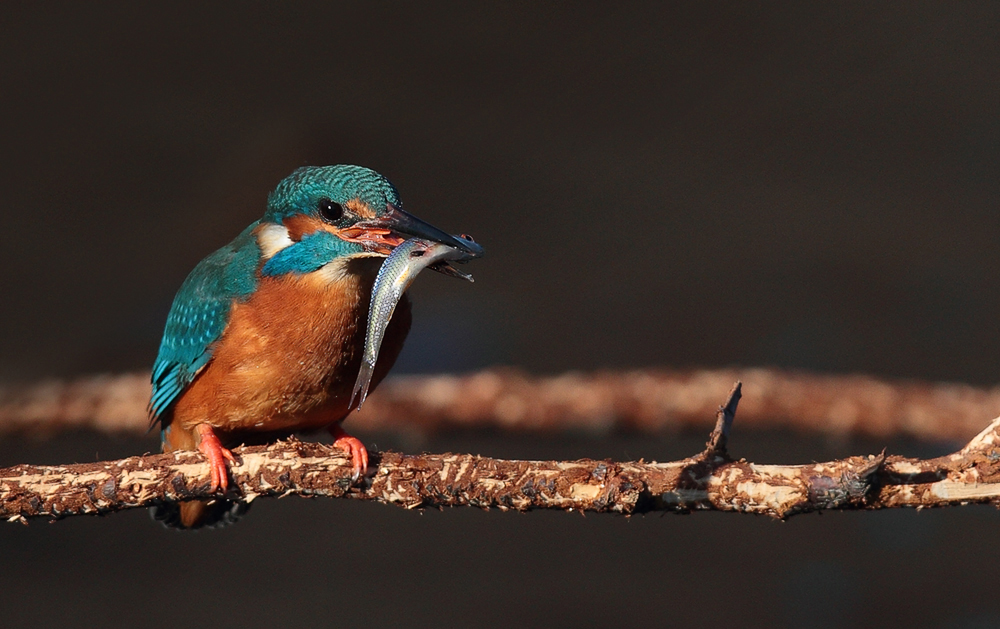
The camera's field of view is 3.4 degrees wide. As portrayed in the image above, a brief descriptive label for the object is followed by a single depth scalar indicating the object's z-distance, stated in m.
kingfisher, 4.70
